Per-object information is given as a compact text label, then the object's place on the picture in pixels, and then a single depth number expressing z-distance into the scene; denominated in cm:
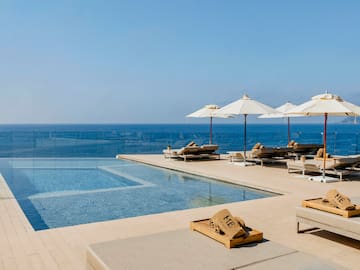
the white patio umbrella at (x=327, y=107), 787
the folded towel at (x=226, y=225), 296
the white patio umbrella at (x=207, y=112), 1305
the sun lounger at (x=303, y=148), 1261
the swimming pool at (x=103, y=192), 581
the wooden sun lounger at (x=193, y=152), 1203
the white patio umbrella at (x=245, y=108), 1045
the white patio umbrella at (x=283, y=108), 1275
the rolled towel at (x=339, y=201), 380
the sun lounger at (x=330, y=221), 359
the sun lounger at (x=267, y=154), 1101
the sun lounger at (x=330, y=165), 834
